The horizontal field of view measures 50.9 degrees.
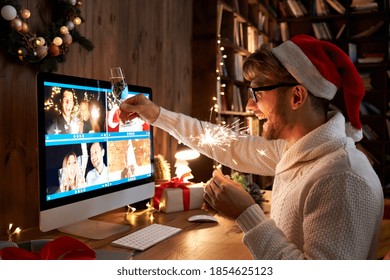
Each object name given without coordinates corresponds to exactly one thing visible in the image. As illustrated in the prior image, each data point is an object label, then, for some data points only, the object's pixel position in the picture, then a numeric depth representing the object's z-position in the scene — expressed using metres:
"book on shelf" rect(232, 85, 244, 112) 3.46
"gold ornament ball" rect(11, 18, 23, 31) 1.39
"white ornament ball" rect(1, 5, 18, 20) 1.35
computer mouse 1.63
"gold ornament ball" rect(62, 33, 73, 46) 1.60
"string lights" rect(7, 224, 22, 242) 1.36
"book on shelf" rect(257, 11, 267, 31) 4.18
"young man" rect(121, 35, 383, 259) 0.94
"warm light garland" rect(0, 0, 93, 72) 1.40
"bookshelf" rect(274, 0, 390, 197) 4.32
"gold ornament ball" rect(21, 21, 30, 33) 1.42
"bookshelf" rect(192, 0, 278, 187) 2.94
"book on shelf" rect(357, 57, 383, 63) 4.32
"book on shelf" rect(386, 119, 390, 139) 4.32
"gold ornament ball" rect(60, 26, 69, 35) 1.59
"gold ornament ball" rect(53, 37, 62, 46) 1.55
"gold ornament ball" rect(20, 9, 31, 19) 1.41
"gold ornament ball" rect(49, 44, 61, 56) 1.56
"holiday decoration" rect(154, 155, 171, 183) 2.11
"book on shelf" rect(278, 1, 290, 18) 4.75
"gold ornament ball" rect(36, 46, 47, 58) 1.47
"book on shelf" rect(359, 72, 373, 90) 4.39
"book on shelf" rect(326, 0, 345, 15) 4.46
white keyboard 1.30
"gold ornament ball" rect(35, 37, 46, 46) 1.46
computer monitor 1.25
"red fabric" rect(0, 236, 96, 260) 0.91
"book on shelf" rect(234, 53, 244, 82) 3.47
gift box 1.78
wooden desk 1.25
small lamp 2.15
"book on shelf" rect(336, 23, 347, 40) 4.48
